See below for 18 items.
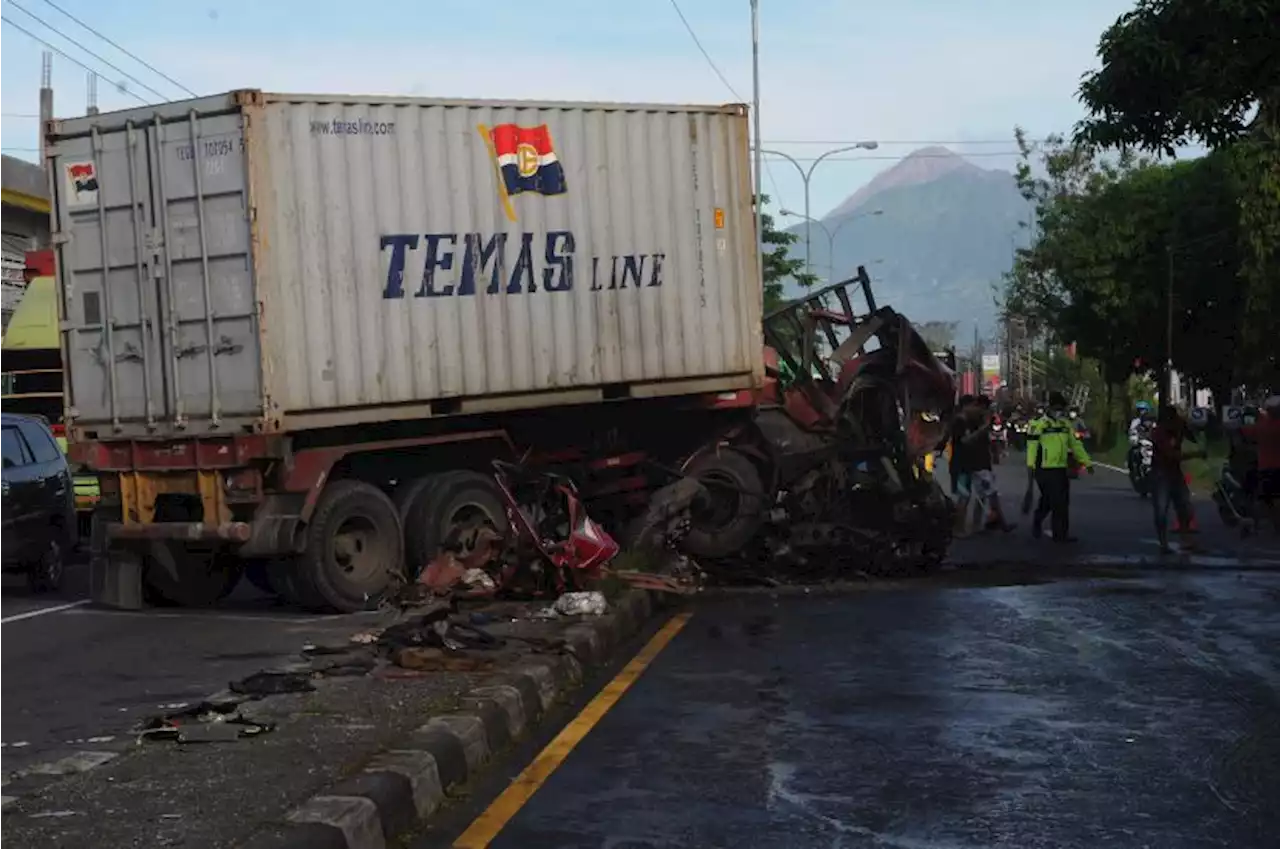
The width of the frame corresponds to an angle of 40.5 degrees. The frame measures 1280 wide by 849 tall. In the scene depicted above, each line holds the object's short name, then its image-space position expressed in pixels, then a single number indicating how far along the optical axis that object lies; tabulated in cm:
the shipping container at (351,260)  1247
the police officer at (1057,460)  1895
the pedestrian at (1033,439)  1936
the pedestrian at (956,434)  1764
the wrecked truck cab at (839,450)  1539
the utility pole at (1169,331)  4356
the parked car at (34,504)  1481
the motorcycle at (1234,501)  2059
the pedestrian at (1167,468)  1795
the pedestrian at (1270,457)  1959
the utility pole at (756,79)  4041
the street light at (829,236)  6182
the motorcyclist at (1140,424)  2885
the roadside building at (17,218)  3084
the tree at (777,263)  5475
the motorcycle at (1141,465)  2720
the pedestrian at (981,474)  1984
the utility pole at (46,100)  3319
